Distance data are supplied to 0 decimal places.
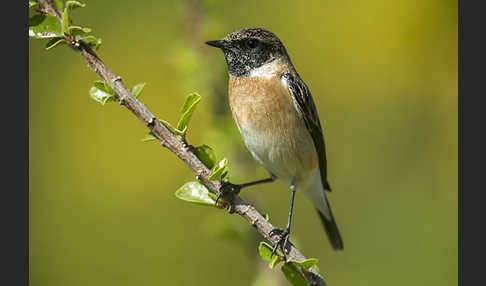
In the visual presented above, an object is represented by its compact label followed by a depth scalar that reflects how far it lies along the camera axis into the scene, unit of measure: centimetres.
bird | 750
